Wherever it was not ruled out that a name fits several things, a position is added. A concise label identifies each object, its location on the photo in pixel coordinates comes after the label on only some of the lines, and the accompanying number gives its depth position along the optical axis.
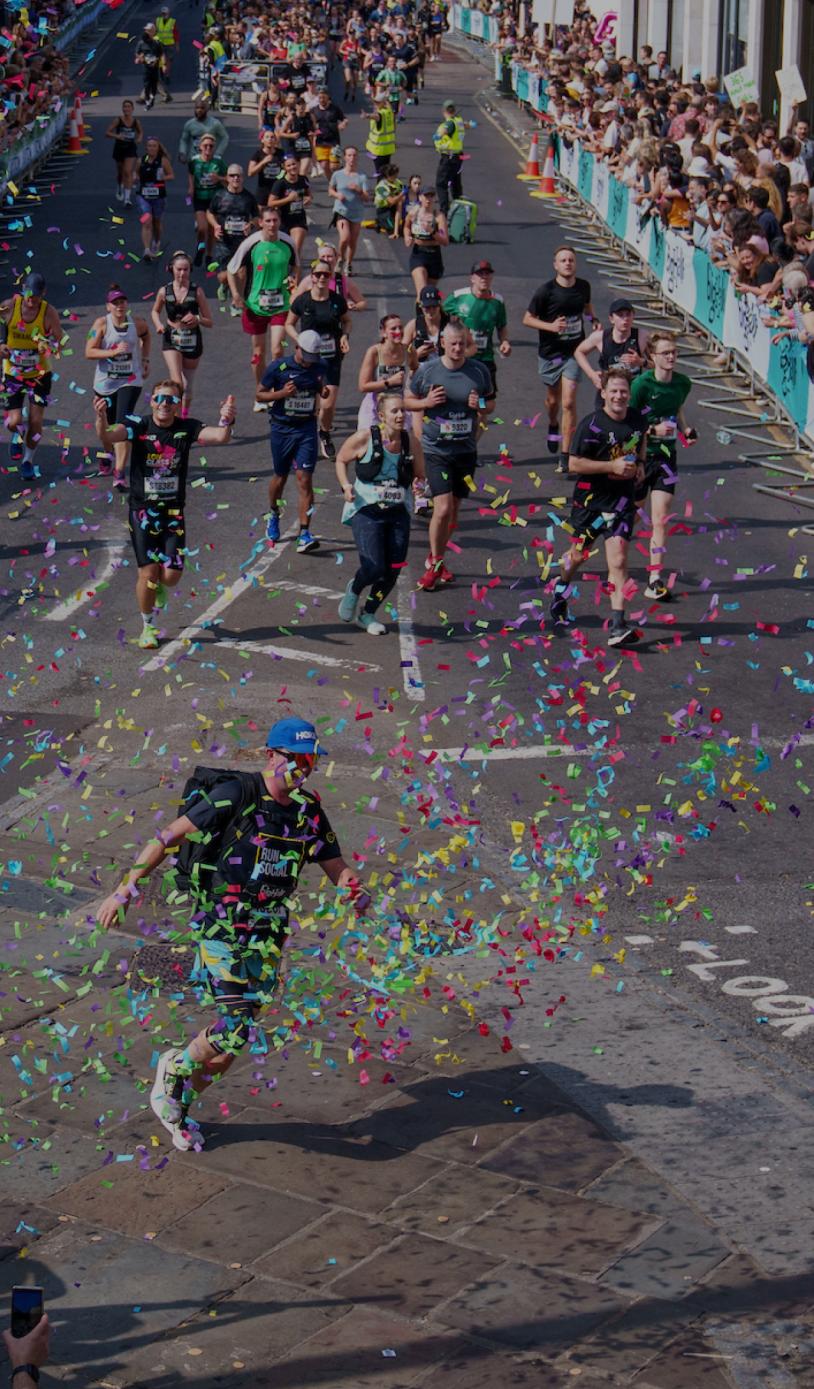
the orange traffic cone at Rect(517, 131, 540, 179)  39.41
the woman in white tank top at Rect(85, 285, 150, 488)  17.81
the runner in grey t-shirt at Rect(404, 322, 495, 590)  15.61
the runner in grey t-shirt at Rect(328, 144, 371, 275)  26.66
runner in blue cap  8.29
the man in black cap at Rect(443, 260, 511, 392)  18.14
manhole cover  10.08
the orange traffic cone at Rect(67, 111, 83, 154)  39.94
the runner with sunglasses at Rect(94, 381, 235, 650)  14.64
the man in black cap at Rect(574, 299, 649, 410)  17.61
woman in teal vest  14.62
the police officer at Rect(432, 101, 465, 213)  32.41
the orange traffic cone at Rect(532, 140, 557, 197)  37.30
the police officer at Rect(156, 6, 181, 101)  50.09
